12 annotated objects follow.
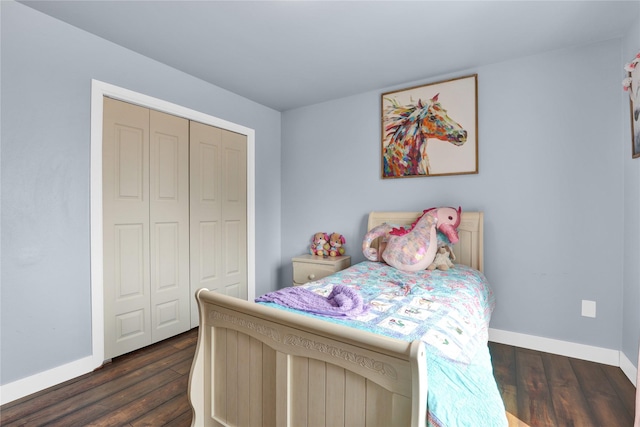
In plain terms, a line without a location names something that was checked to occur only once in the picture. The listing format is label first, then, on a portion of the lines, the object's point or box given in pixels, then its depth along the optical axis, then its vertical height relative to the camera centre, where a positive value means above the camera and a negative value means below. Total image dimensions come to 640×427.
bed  0.91 -0.55
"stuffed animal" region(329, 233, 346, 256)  3.31 -0.35
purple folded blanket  1.45 -0.45
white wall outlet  2.28 -0.70
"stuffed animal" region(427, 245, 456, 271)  2.42 -0.38
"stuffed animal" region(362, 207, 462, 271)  2.36 -0.22
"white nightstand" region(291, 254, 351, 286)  3.04 -0.54
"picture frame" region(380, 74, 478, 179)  2.70 +0.74
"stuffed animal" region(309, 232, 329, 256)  3.32 -0.35
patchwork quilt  0.91 -0.48
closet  2.34 -0.07
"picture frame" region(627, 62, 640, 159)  1.88 +0.64
